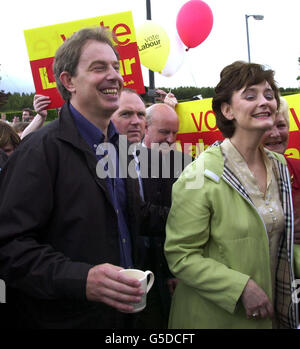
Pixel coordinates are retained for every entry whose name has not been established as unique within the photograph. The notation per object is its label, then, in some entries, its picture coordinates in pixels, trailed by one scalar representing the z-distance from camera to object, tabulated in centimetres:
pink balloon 481
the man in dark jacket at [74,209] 115
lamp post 1549
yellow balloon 464
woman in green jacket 150
